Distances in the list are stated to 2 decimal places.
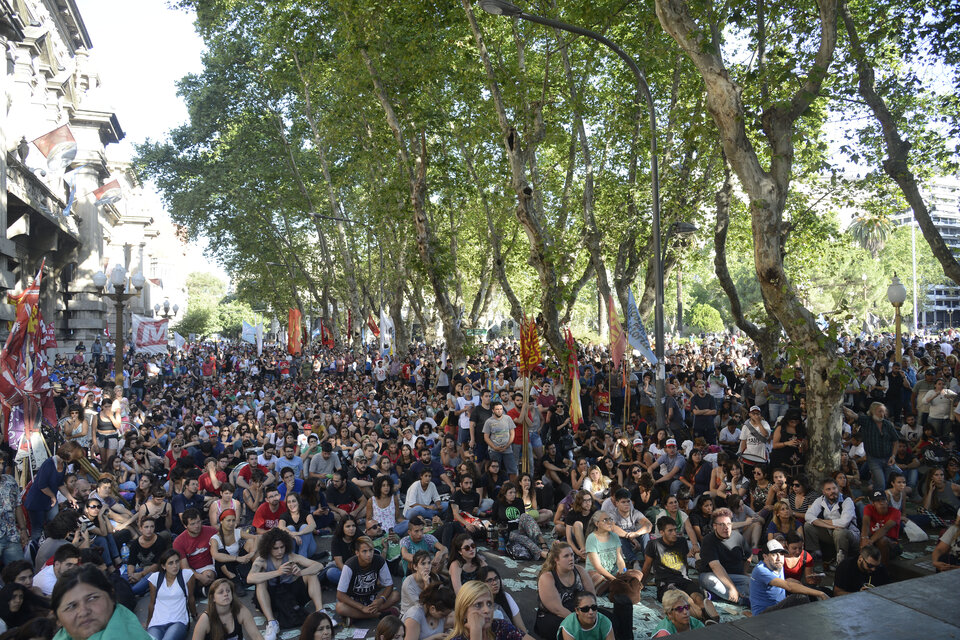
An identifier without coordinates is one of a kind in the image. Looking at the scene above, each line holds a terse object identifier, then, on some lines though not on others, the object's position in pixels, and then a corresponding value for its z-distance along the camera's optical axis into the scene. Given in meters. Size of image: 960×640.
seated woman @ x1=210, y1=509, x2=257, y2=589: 7.98
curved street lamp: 12.59
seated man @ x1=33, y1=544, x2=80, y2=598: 6.43
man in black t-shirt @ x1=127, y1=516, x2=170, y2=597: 8.02
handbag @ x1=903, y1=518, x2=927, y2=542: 8.74
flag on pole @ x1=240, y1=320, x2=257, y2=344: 43.50
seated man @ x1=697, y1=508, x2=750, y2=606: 7.41
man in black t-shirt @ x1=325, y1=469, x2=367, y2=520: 10.38
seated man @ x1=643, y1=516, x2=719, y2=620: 7.44
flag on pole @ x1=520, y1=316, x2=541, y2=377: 13.32
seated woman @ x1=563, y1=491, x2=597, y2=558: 8.19
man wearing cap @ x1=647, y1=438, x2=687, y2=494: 10.72
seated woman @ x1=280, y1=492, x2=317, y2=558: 8.68
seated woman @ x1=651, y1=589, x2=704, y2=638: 5.55
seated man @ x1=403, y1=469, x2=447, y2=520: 10.02
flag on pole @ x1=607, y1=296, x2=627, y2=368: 15.44
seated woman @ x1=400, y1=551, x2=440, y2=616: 6.67
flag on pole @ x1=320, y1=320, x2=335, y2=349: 37.75
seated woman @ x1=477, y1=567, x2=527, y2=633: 6.08
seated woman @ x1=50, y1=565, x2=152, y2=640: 3.64
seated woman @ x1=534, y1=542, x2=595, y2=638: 6.31
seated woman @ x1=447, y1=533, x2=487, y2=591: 6.82
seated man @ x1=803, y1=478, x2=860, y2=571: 8.08
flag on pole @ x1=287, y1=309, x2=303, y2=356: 32.31
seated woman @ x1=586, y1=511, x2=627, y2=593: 7.52
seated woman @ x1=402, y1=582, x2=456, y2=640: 5.79
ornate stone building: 23.01
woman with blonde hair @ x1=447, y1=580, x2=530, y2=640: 5.01
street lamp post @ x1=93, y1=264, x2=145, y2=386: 15.44
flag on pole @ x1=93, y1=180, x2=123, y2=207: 31.22
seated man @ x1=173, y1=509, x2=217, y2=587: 7.70
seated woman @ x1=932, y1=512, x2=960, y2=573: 7.18
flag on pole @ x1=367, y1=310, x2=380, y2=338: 33.66
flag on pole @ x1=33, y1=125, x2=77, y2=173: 24.08
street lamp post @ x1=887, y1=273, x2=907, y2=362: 16.44
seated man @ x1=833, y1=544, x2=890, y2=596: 6.63
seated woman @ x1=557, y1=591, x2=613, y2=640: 5.43
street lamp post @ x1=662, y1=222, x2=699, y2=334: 14.38
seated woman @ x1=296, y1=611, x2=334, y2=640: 5.38
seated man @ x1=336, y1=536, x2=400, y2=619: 7.35
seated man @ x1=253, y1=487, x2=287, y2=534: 9.08
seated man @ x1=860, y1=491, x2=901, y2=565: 8.06
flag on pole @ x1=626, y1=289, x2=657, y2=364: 14.12
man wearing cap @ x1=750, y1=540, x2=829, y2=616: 6.68
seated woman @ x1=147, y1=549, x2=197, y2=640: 6.69
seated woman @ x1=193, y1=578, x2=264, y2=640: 6.05
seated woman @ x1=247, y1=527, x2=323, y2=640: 7.20
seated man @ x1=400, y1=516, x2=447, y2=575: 7.80
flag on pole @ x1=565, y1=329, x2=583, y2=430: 13.60
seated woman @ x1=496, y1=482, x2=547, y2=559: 9.29
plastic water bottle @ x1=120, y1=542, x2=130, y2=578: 8.57
